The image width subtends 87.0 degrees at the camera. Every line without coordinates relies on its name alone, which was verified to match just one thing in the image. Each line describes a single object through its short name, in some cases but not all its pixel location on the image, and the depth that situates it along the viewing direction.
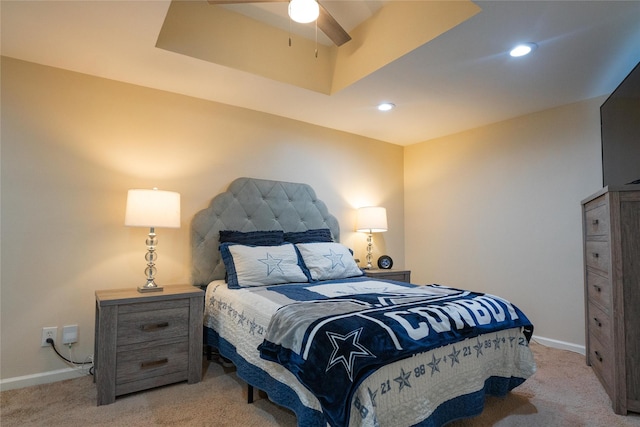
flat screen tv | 2.31
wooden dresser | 1.98
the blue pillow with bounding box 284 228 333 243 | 3.30
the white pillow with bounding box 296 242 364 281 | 2.92
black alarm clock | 3.94
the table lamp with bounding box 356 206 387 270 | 3.82
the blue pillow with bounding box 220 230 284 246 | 2.97
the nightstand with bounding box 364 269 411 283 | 3.52
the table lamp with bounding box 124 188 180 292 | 2.34
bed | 1.38
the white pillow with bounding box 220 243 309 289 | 2.58
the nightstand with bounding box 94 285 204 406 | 2.10
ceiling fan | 1.84
